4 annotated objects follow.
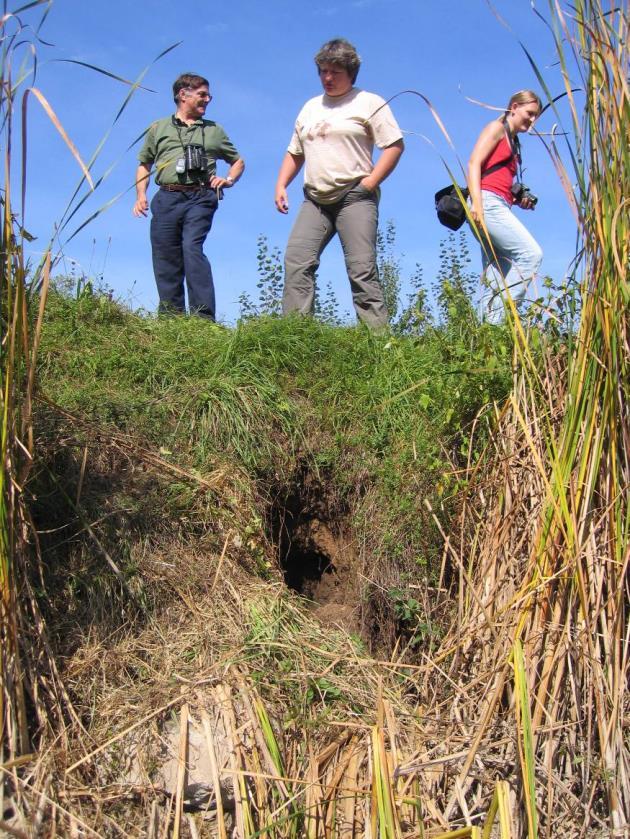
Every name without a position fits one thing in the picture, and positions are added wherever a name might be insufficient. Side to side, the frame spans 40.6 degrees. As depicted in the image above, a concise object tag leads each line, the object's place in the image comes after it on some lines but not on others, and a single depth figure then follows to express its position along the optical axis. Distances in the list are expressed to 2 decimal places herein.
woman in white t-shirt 5.27
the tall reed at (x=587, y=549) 2.76
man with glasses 5.75
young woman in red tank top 5.11
